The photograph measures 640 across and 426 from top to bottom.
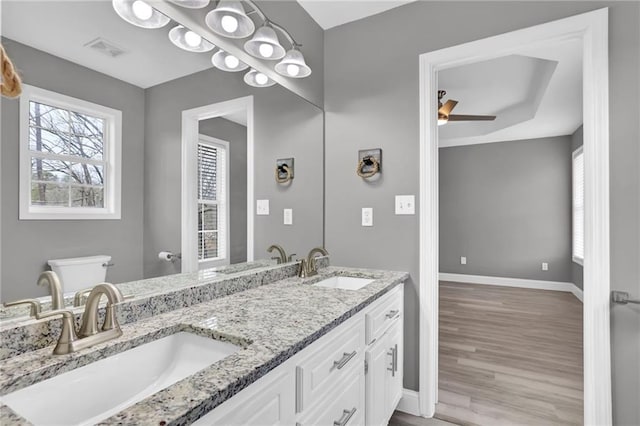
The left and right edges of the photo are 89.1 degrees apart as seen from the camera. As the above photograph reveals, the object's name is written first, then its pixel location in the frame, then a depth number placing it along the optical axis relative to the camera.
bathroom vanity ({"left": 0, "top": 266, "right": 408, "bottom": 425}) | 0.72
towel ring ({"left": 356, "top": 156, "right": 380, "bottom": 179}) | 2.19
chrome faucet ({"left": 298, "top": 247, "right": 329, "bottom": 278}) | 2.05
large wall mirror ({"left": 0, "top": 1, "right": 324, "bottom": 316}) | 0.88
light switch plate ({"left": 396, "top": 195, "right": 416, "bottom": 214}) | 2.08
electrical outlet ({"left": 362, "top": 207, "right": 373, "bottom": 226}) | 2.23
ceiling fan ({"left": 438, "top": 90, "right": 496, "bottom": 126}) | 3.44
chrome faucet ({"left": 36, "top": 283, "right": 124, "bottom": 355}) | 0.88
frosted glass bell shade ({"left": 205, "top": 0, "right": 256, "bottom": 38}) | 1.45
